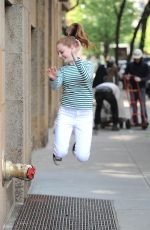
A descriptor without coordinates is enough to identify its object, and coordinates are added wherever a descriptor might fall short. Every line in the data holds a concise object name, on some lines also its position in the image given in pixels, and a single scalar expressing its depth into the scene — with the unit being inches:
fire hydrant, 242.5
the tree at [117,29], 1284.7
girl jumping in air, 263.0
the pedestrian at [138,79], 604.7
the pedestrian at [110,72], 646.2
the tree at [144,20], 1047.3
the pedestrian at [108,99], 595.2
